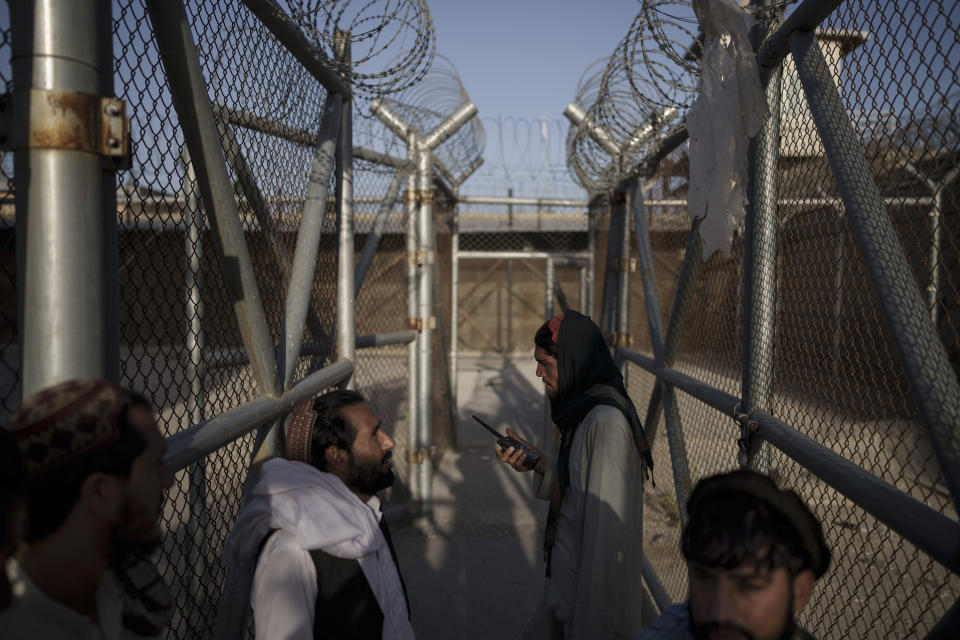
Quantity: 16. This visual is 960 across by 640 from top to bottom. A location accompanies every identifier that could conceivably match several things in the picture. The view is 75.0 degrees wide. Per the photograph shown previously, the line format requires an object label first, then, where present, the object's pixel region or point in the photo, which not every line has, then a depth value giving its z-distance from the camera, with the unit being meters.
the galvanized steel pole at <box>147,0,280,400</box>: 1.72
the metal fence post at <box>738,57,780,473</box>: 2.33
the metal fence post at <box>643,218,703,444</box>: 3.11
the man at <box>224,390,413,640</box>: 1.71
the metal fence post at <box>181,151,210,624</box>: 2.54
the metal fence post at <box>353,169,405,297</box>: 4.01
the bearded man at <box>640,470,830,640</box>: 1.16
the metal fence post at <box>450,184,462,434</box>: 7.30
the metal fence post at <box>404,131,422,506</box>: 5.45
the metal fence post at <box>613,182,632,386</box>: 5.08
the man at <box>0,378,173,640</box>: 0.94
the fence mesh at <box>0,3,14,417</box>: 1.18
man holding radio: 2.18
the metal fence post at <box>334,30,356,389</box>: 3.42
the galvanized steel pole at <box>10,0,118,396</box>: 1.14
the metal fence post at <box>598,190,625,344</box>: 5.27
